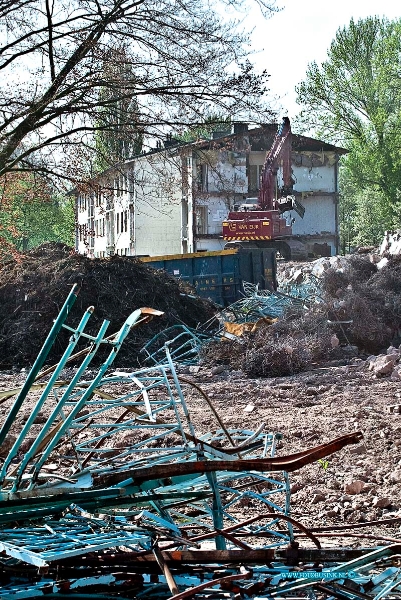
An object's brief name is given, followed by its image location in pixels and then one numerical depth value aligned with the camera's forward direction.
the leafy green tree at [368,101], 52.22
